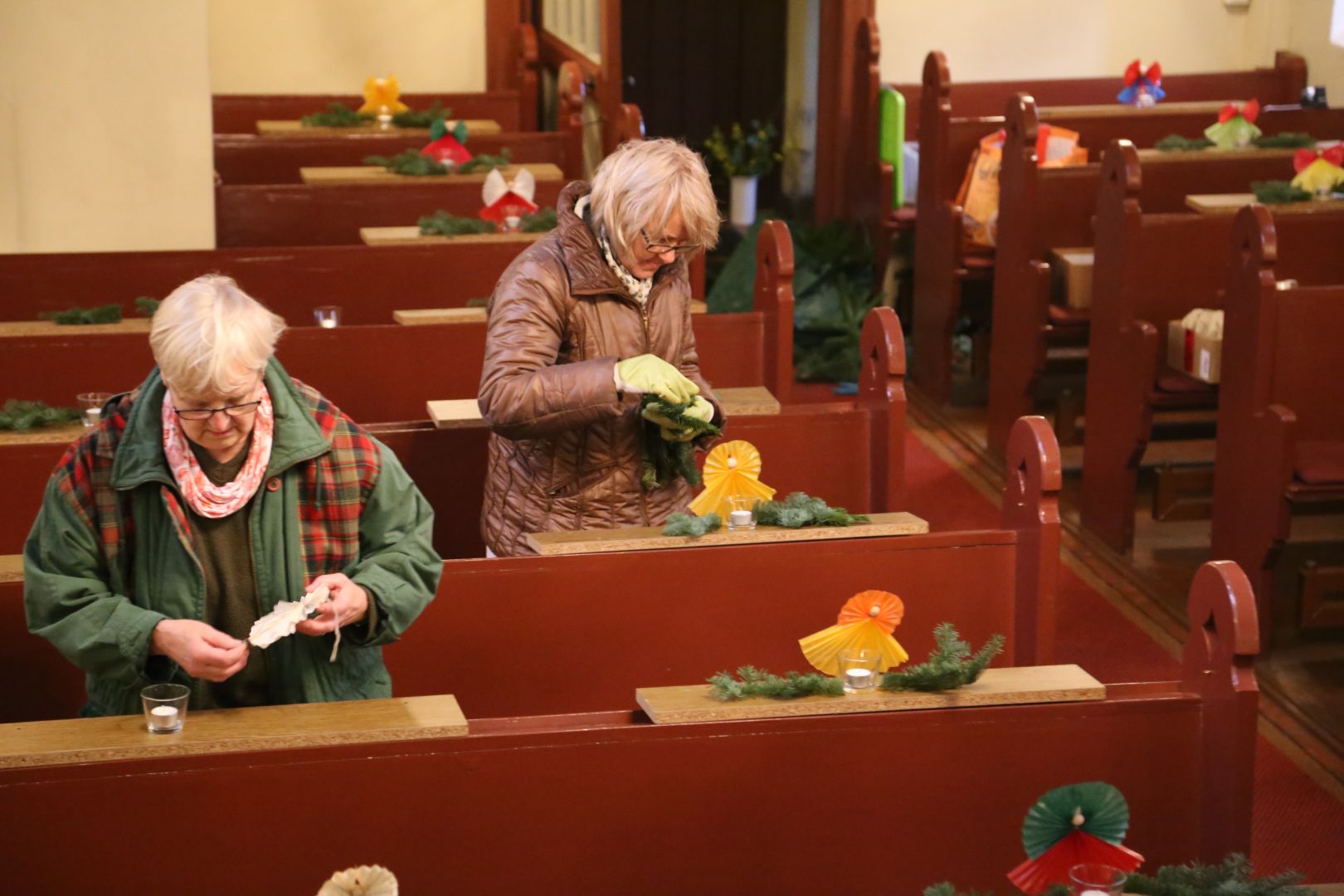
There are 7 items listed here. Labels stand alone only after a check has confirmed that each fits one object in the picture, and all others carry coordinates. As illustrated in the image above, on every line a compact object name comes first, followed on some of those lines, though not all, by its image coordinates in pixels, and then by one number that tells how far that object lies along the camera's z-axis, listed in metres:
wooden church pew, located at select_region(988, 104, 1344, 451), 6.43
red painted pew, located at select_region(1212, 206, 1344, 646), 4.93
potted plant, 9.23
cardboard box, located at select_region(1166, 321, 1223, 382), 5.54
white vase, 9.40
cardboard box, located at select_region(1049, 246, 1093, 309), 6.43
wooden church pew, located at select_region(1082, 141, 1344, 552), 5.70
